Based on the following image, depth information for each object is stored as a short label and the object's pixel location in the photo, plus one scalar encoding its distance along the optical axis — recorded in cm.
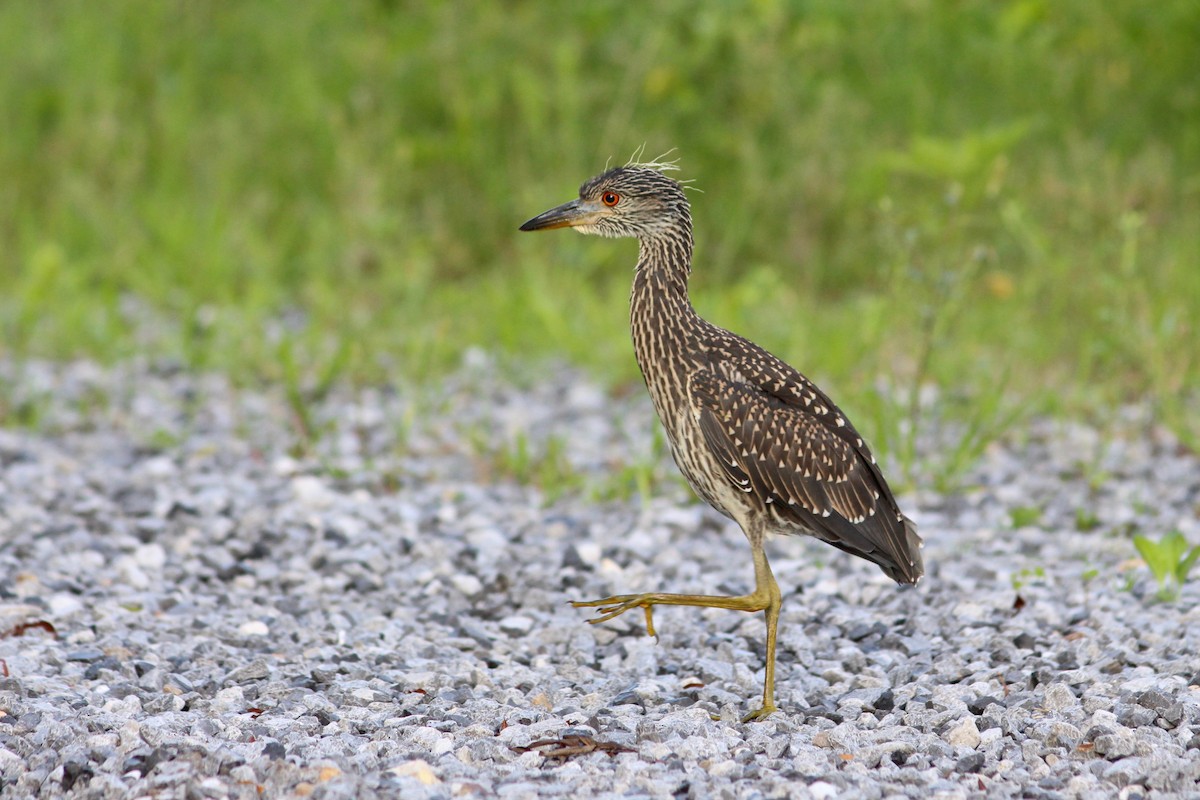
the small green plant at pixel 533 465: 1283
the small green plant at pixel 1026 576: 1005
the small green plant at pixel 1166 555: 977
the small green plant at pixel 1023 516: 1173
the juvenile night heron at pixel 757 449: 907
